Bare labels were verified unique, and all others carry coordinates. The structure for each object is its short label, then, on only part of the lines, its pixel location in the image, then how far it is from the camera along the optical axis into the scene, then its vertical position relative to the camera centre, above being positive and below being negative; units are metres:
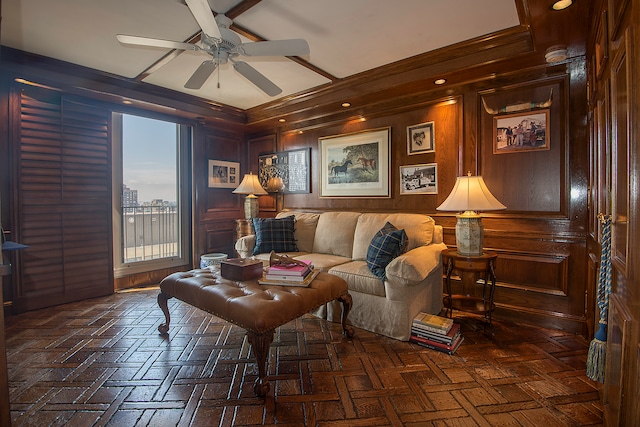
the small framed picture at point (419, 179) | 3.29 +0.34
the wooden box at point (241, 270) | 2.31 -0.44
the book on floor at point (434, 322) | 2.28 -0.84
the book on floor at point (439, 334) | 2.25 -0.92
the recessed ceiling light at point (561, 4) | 1.80 +1.20
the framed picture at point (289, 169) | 4.43 +0.63
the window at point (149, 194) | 3.93 +0.25
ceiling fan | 1.95 +1.10
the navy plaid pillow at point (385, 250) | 2.56 -0.33
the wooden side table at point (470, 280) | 2.56 -0.66
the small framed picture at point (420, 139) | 3.30 +0.77
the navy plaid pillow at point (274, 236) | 3.61 -0.29
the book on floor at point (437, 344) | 2.23 -0.99
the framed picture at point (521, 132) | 2.67 +0.68
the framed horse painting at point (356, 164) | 3.66 +0.58
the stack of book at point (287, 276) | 2.20 -0.46
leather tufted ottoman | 1.75 -0.57
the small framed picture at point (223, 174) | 4.73 +0.59
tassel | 1.43 -0.68
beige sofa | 2.41 -0.48
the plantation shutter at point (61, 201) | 3.08 +0.13
